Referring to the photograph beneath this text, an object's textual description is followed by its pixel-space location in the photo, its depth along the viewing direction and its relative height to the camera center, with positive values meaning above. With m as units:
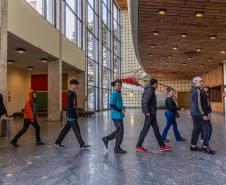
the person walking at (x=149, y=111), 6.43 -0.16
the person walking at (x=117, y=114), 6.33 -0.22
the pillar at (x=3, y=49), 9.56 +1.81
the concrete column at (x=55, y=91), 16.92 +0.77
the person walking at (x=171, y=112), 8.03 -0.24
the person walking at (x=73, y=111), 6.89 -0.16
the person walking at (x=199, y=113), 6.17 -0.21
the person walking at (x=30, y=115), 7.55 -0.27
